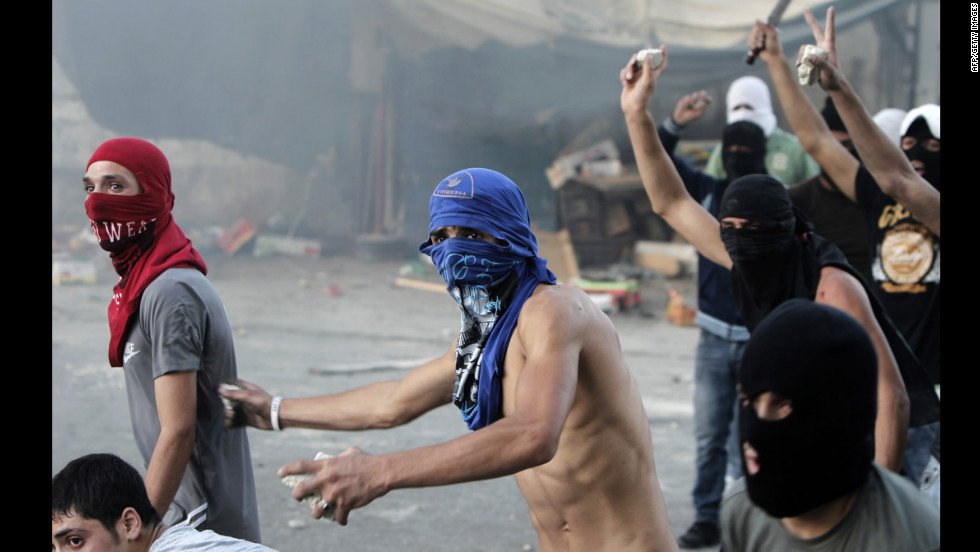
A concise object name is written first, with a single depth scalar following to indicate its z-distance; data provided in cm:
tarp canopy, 1226
